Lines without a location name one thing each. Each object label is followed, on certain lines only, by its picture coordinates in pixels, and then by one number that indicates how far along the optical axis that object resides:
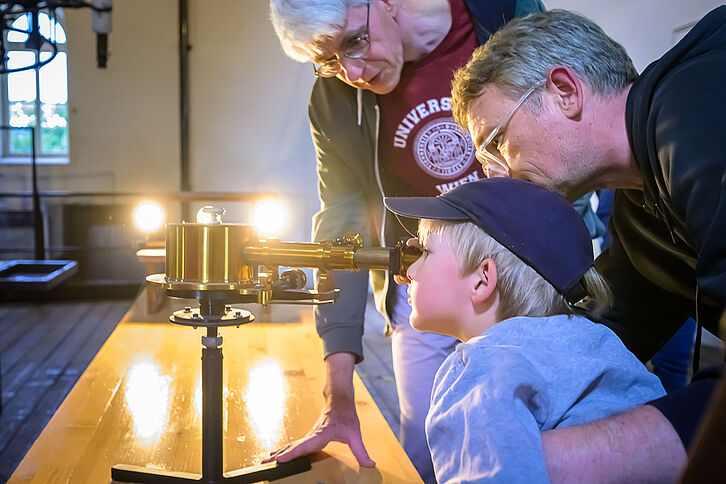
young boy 0.59
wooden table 0.92
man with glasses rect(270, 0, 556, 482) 1.26
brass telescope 0.76
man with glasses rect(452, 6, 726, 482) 0.57
